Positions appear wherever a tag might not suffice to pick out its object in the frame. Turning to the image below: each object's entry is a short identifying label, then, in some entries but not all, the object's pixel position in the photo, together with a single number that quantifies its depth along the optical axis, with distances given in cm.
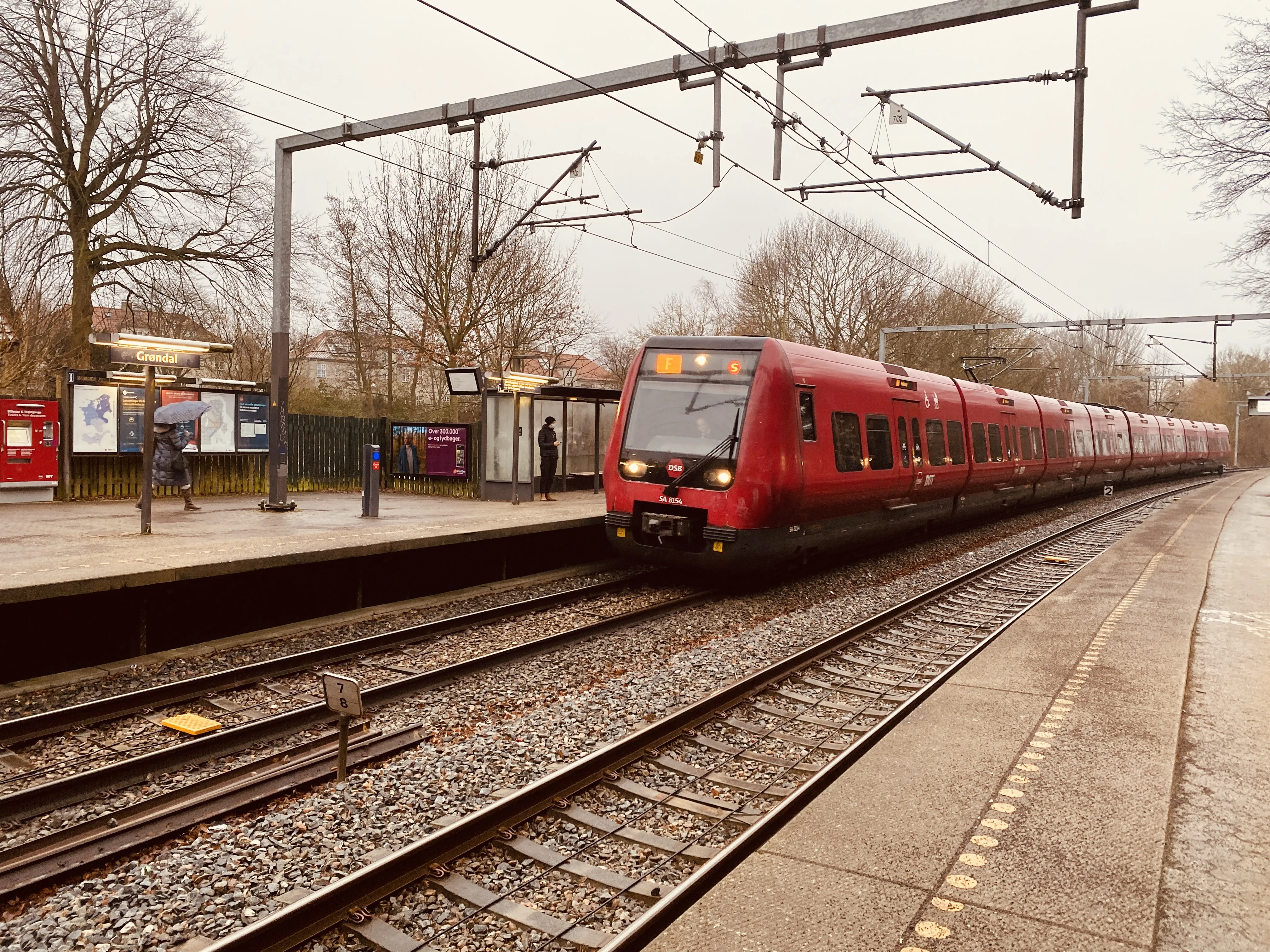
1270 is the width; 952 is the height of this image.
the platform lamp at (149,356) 1002
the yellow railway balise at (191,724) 577
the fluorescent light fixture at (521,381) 1582
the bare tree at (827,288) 3369
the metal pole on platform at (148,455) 992
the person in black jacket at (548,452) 1628
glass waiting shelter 1681
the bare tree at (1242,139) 1533
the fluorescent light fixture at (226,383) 1602
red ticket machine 1327
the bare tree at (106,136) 1786
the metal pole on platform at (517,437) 1566
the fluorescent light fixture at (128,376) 1462
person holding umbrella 1331
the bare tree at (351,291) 2864
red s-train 996
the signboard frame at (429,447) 1845
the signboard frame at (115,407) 1427
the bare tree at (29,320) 1745
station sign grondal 1012
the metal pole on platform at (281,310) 1267
